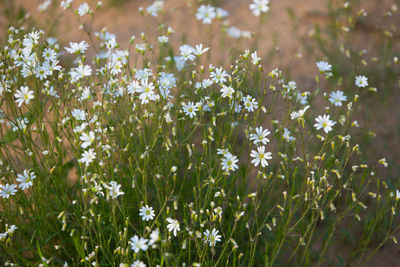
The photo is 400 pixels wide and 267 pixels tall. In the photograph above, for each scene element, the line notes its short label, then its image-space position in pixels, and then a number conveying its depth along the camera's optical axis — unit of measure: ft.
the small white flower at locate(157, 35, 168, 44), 10.00
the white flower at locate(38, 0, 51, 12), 12.45
